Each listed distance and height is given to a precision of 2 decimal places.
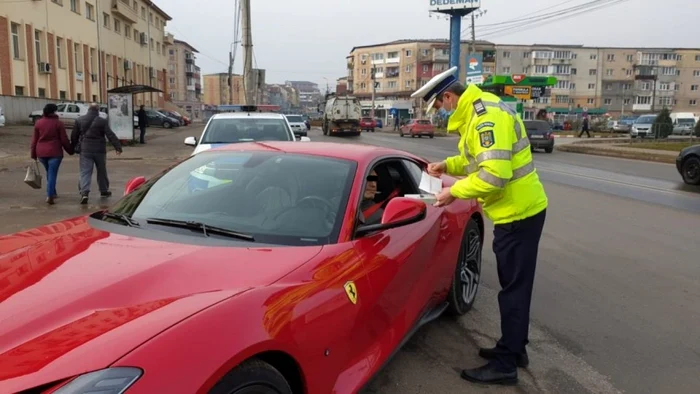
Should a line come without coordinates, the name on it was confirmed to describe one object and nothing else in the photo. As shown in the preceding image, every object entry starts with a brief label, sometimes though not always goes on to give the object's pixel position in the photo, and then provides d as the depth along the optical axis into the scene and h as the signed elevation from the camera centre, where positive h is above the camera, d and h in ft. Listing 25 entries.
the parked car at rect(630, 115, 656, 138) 131.95 -1.07
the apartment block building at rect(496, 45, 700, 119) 356.38 +32.19
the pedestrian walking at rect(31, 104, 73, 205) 31.19 -1.59
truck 132.36 +0.90
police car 33.88 -0.69
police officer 10.47 -1.37
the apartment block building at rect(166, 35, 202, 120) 346.13 +26.61
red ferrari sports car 5.70 -2.21
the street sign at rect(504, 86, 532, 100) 135.95 +7.59
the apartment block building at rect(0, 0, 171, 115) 111.55 +17.27
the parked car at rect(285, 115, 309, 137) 117.60 -0.86
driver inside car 11.27 -1.85
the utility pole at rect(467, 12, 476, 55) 165.68 +25.96
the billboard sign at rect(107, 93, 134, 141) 77.46 +0.39
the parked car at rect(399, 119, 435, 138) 142.51 -1.97
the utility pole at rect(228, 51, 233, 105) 166.40 +15.68
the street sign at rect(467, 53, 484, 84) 140.56 +13.35
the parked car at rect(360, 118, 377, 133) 182.70 -1.30
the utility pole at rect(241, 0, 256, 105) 70.95 +9.83
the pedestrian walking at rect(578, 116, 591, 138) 139.14 -0.69
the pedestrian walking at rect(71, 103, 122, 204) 31.65 -1.45
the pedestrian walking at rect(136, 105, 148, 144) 86.02 -0.61
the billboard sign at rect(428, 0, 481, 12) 195.52 +41.47
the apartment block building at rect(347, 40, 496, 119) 351.25 +35.86
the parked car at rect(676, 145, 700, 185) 44.96 -3.33
